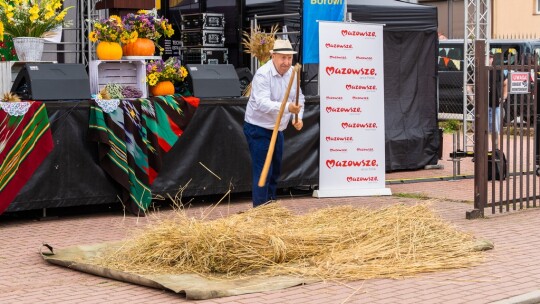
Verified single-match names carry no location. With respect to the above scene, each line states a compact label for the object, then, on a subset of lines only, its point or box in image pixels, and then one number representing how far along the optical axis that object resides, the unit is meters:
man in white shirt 10.25
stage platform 11.00
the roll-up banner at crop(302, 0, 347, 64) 13.30
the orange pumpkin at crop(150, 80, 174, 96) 12.20
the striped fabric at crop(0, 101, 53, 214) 10.56
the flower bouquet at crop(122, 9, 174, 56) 12.23
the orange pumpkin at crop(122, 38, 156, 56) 12.26
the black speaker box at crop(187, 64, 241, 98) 12.26
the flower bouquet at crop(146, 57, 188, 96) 12.12
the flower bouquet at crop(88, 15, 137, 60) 11.90
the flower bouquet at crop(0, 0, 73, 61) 11.48
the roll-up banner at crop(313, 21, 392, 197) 12.77
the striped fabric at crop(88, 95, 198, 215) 11.18
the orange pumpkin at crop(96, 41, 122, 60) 11.95
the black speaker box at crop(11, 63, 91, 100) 11.05
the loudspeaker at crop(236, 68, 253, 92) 14.02
